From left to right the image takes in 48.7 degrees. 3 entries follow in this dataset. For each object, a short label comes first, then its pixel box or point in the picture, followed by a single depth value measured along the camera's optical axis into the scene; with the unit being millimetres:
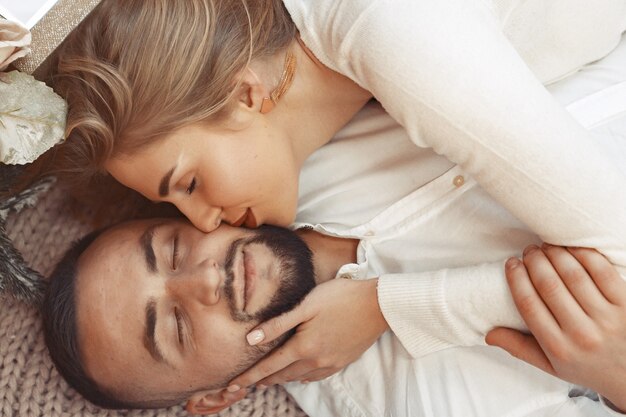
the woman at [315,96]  1016
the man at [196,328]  1229
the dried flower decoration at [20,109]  956
